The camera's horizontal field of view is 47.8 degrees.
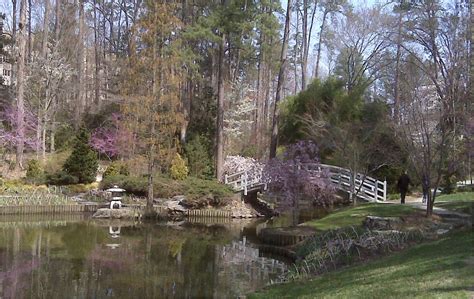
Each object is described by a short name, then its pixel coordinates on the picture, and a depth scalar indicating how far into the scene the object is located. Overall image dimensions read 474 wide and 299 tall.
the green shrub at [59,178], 24.70
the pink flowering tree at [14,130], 27.71
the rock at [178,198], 23.75
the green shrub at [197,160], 28.03
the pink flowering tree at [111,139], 27.98
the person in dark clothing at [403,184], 21.53
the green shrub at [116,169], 26.05
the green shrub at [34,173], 24.28
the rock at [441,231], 13.19
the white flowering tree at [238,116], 35.41
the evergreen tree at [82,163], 25.27
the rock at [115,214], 21.48
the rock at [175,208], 23.03
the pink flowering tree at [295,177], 17.41
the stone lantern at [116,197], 22.40
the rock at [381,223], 14.46
